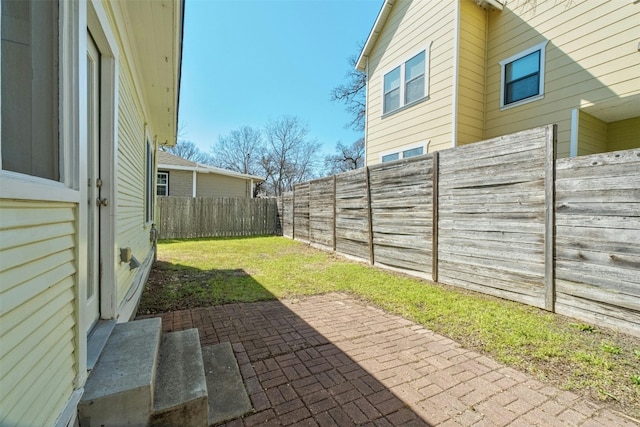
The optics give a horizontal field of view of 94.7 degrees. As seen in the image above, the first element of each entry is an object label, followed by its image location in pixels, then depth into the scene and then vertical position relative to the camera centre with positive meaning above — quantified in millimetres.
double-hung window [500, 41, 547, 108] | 6363 +3030
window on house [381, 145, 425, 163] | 7573 +1566
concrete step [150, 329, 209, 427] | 1657 -1107
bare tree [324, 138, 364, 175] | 26892 +5072
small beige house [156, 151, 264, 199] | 14414 +1543
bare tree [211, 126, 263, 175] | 31875 +6448
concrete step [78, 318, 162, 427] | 1488 -954
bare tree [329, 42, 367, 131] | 15531 +6332
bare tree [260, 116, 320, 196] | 30703 +5932
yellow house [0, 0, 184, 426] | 1016 +37
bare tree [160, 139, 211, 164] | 33625 +6584
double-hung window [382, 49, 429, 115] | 7570 +3500
